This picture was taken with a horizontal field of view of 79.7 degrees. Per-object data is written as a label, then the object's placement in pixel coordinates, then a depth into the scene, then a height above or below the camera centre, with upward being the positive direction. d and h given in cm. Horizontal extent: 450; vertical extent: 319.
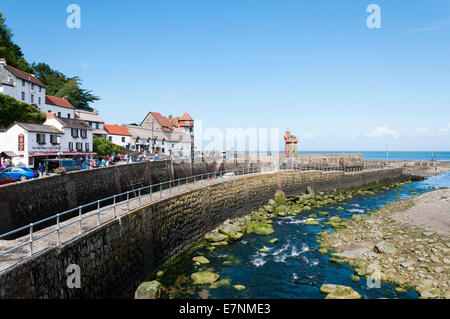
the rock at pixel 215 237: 2156 -689
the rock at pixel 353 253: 1803 -695
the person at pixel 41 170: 2621 -169
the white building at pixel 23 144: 3431 +120
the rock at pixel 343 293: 1287 -690
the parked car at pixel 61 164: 2653 -117
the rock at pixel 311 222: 2656 -705
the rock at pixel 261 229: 2372 -700
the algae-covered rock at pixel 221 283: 1465 -730
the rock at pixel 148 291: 1279 -668
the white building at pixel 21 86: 4375 +1172
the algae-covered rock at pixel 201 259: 1778 -718
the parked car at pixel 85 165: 2792 -133
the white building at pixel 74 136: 4262 +284
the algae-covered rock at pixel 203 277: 1510 -716
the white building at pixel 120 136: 6069 +377
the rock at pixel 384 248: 1775 -657
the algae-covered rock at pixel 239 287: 1445 -733
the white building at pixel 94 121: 5844 +710
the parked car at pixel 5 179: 1948 -185
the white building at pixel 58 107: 5302 +946
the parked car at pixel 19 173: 2348 -172
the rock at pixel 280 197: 3478 -607
